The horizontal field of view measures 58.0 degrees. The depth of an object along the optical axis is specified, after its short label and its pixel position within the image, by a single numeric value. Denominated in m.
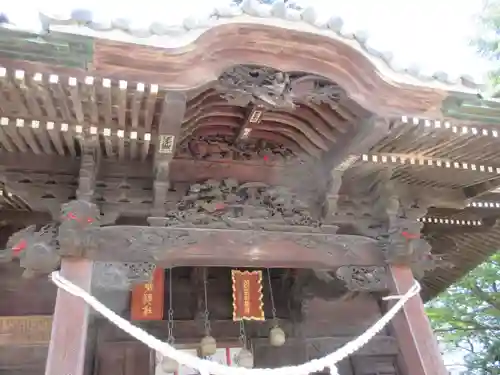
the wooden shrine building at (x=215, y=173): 3.71
